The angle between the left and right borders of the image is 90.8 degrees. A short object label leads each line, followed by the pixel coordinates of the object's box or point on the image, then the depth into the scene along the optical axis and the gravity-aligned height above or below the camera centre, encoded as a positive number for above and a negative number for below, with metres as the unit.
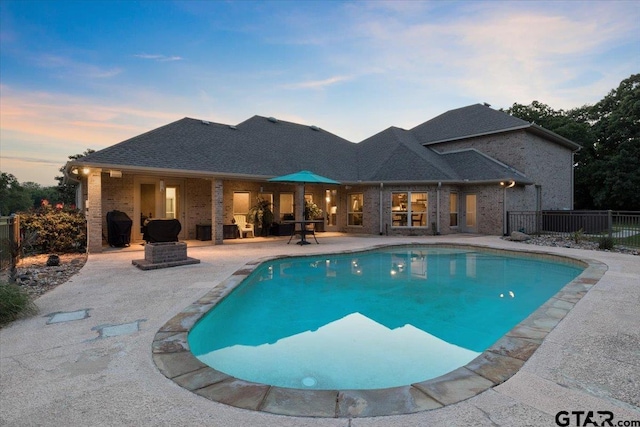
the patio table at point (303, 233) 12.26 -0.81
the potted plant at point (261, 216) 14.74 -0.17
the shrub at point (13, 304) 4.07 -1.21
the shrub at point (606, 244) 10.81 -1.13
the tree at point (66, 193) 29.64 +1.91
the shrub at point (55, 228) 9.63 -0.48
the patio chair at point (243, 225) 14.84 -0.60
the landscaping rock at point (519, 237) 13.03 -1.06
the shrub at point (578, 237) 12.19 -1.01
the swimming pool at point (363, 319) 3.56 -1.75
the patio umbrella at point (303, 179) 11.96 +1.30
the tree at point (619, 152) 24.50 +4.96
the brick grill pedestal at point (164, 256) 7.76 -1.10
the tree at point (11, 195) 50.10 +3.33
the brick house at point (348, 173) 12.18 +1.68
